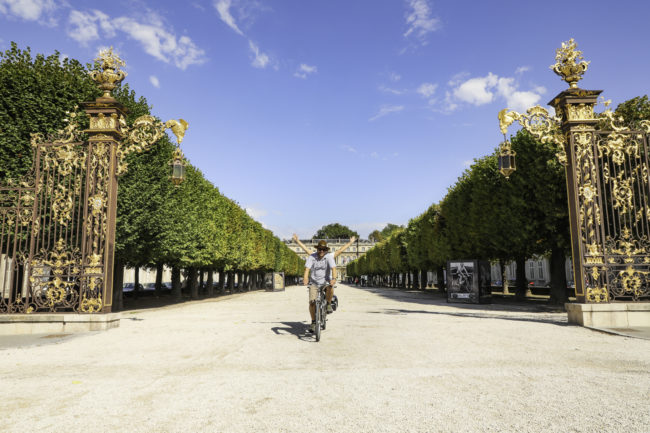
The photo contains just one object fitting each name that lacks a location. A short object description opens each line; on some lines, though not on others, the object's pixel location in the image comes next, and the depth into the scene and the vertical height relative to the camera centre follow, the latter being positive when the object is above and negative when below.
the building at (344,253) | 167.24 +3.93
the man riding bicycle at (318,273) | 9.23 -0.30
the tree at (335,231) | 168.12 +11.22
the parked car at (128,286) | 48.94 -2.94
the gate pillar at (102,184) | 10.80 +2.08
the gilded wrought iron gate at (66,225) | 10.66 +0.78
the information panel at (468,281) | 23.09 -1.29
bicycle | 8.76 -1.05
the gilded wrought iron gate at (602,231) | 11.20 +0.69
